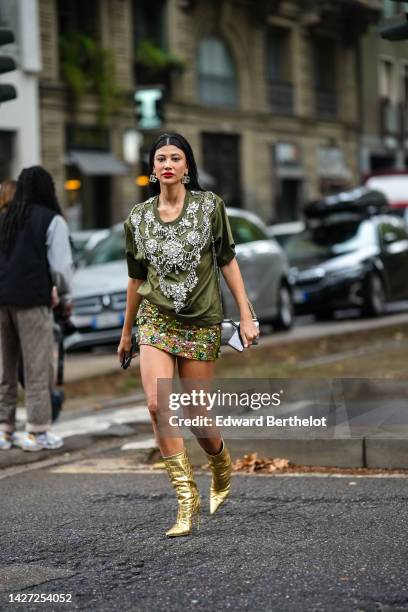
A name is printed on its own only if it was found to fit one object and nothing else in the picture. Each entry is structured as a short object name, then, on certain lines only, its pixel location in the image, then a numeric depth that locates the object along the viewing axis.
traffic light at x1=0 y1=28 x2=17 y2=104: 12.66
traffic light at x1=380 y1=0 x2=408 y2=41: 12.40
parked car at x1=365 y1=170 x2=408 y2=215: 37.80
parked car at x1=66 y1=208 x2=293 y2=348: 20.04
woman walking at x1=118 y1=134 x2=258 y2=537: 7.24
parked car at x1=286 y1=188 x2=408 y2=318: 25.66
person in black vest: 10.60
